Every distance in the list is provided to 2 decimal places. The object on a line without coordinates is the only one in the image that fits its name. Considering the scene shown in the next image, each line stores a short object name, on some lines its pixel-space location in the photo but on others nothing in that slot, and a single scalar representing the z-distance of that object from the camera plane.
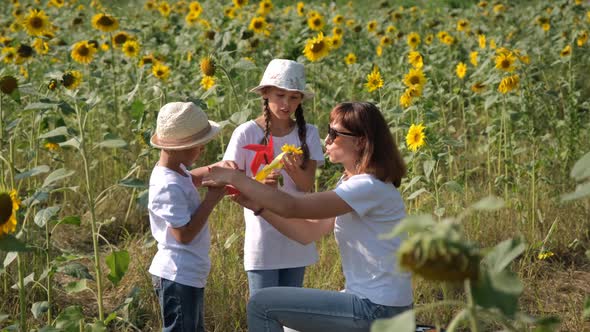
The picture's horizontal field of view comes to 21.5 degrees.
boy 4.10
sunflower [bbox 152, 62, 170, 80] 7.75
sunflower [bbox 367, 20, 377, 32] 11.93
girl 4.72
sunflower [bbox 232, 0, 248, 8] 9.56
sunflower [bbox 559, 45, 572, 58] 9.09
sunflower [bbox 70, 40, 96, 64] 7.85
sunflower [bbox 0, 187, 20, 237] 3.03
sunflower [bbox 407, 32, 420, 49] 9.51
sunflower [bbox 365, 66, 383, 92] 6.88
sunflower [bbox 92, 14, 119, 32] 8.67
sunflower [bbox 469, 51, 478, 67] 8.43
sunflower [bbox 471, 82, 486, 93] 7.84
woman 3.86
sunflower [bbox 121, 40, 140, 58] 8.96
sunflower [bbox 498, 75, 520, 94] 6.81
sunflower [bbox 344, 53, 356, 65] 9.44
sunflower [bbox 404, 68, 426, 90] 6.83
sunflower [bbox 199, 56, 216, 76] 6.49
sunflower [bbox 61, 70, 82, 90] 5.30
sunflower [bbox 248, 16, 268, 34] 9.45
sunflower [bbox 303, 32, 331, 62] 7.87
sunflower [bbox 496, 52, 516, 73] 6.79
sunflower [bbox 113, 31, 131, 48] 9.28
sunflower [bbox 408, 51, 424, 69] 7.94
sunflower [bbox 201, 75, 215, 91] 7.61
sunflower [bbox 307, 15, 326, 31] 9.91
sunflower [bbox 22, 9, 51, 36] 7.98
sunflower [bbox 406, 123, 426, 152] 5.65
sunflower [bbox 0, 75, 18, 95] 4.79
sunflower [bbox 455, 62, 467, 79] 8.31
